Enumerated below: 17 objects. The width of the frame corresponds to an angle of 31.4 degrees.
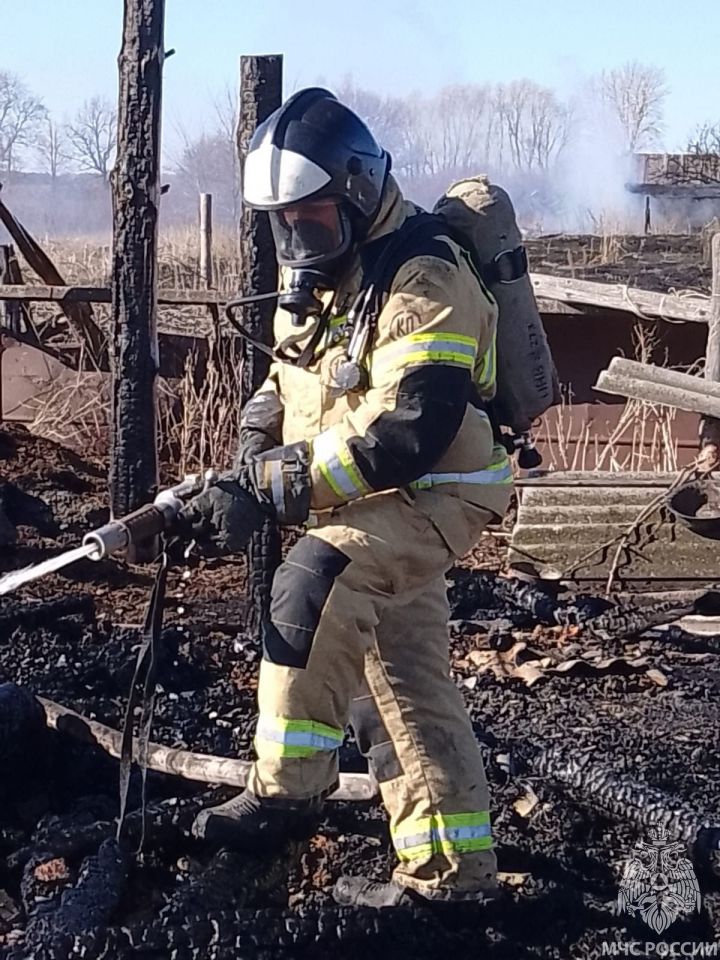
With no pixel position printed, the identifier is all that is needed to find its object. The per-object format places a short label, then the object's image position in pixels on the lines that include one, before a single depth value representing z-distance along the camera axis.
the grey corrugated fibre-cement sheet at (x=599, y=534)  7.43
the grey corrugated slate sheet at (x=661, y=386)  7.44
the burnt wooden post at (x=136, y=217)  7.08
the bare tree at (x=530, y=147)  77.06
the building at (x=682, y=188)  33.91
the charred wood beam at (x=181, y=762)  4.15
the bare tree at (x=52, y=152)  81.62
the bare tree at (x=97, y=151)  66.04
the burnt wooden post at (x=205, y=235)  18.13
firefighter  3.27
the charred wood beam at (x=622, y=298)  8.91
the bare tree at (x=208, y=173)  77.41
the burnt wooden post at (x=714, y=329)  8.09
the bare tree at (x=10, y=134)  77.94
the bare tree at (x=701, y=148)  38.31
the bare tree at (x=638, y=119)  74.69
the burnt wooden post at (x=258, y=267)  6.00
